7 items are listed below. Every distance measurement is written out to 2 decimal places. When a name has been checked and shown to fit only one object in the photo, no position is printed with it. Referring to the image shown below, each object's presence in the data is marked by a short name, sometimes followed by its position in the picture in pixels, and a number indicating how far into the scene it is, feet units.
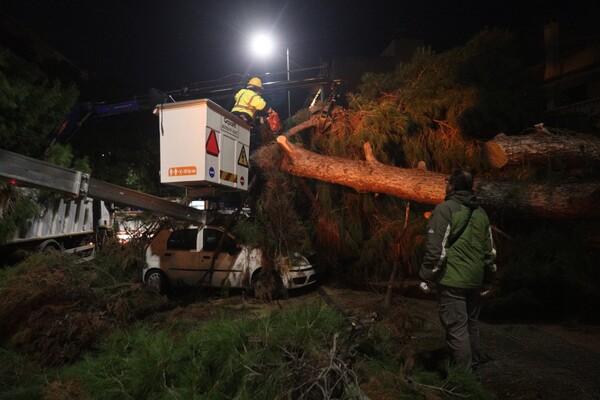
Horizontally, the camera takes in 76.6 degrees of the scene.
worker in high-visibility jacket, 19.84
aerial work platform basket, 14.38
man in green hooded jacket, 9.45
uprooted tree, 15.52
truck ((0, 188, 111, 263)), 21.06
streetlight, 29.63
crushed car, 22.17
